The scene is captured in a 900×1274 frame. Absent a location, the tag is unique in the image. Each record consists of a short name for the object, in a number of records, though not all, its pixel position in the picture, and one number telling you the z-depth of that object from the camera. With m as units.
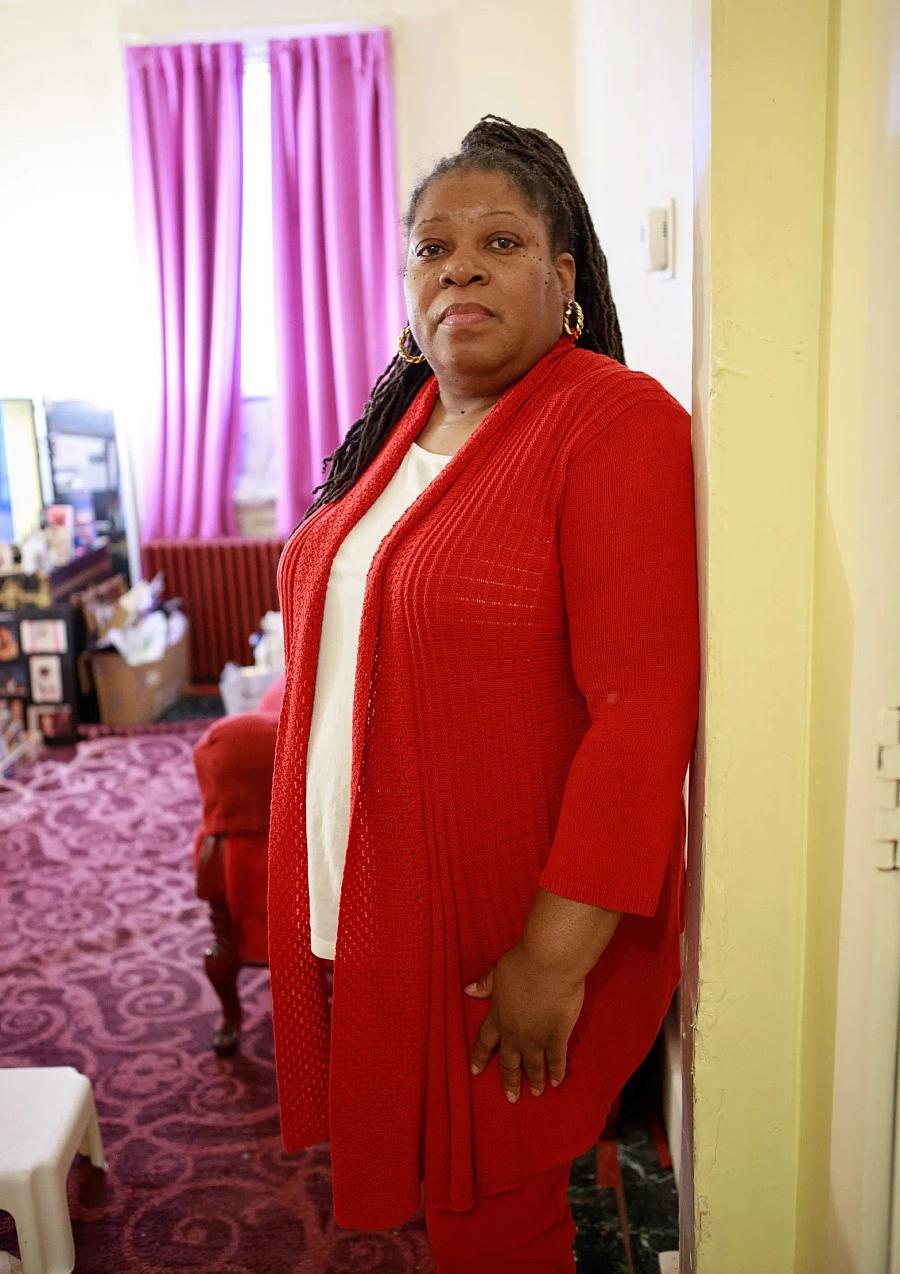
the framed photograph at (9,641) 4.18
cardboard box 4.32
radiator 4.75
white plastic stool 1.50
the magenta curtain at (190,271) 4.48
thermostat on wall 1.63
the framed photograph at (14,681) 4.22
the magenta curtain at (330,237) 4.46
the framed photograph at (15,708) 4.20
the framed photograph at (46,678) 4.21
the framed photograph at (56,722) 4.20
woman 0.89
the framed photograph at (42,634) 4.19
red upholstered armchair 2.09
